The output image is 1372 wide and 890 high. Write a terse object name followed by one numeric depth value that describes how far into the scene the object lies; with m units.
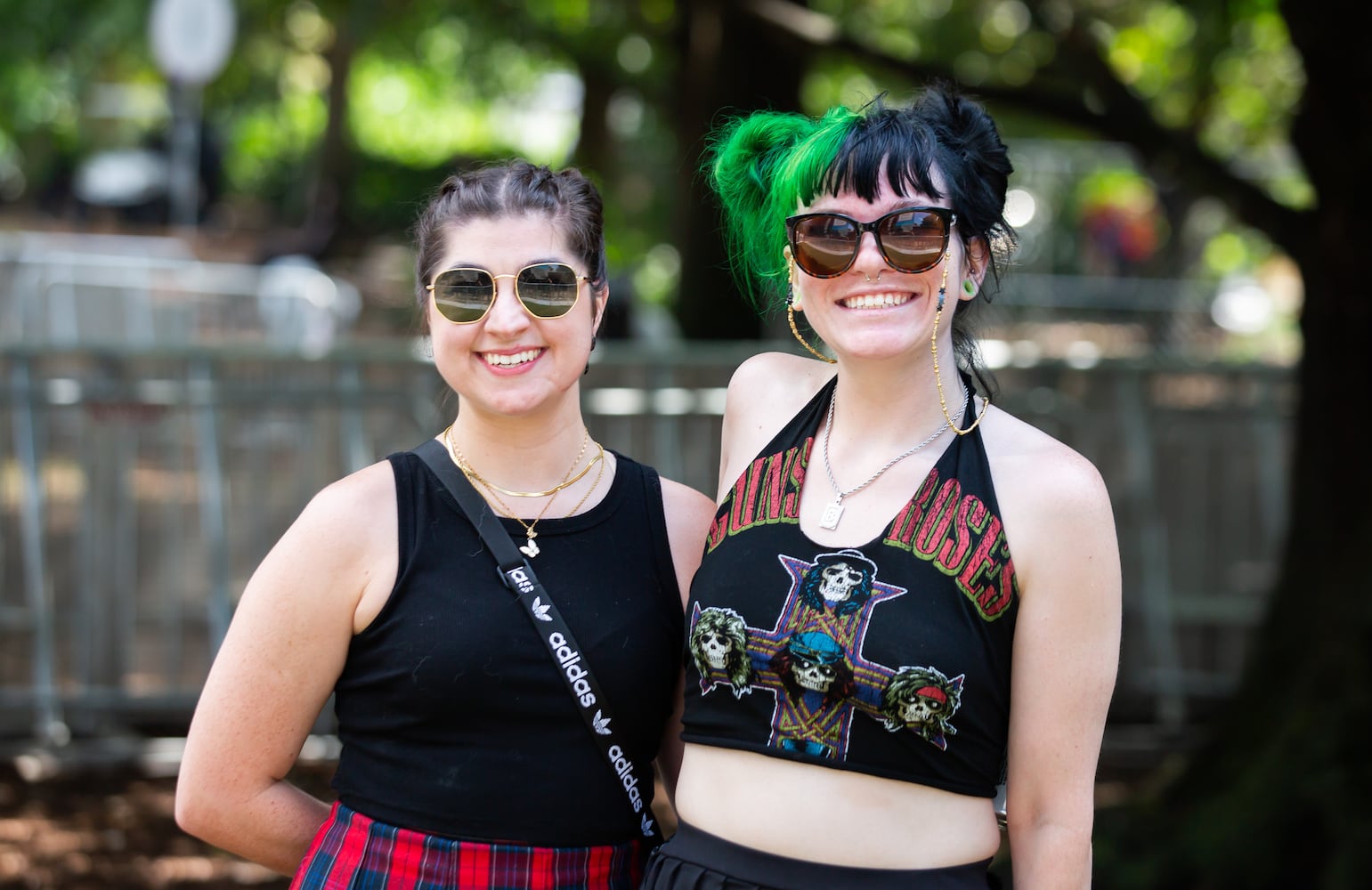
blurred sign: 10.52
